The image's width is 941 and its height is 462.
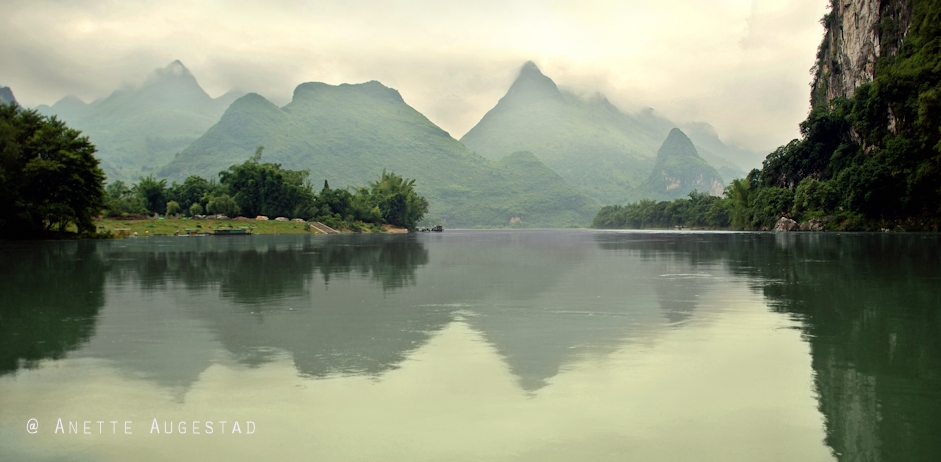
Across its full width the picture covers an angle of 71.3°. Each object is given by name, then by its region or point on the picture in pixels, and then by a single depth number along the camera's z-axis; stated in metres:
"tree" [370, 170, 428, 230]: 147.50
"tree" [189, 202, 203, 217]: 107.74
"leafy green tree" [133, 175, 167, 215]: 112.31
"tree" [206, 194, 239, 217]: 106.31
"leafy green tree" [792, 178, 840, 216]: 91.25
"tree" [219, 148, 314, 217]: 112.94
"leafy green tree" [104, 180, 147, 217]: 93.44
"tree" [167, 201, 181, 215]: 109.12
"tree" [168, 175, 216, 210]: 116.39
